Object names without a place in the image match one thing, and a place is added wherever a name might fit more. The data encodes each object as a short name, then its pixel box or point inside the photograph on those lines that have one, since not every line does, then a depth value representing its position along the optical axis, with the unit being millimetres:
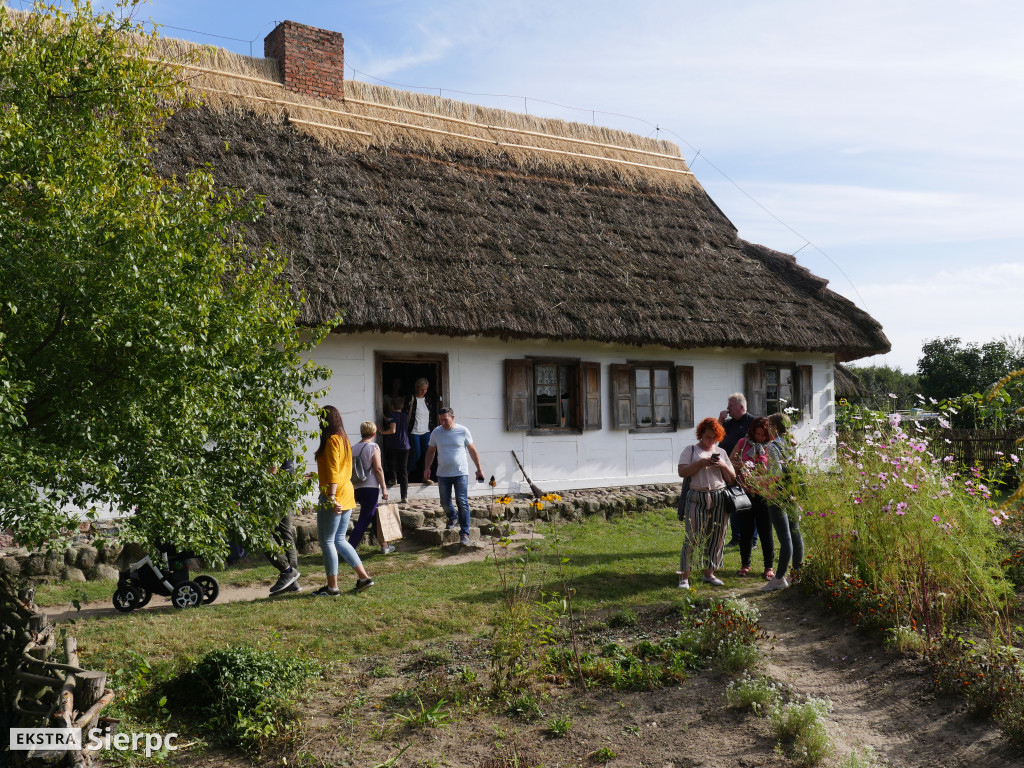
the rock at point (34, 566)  7504
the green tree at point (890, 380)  44594
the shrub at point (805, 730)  3863
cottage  10398
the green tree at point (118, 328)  3877
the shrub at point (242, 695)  4082
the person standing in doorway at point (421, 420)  11156
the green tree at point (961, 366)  24984
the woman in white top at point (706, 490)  6773
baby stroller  6453
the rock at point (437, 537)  9086
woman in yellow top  6688
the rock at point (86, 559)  7820
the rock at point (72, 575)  7688
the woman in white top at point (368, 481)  7727
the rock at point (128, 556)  8078
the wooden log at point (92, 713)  3623
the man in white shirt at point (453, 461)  8859
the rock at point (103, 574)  7832
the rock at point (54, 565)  7594
